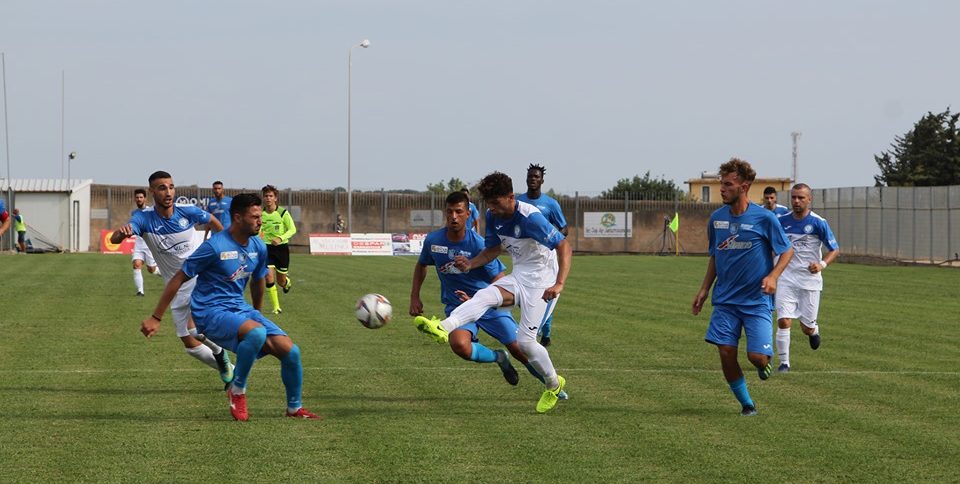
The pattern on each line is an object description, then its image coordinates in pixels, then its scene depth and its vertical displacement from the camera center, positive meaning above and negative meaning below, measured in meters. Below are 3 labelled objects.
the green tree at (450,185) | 107.75 +3.11
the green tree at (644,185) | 112.31 +3.26
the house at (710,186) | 125.75 +3.73
